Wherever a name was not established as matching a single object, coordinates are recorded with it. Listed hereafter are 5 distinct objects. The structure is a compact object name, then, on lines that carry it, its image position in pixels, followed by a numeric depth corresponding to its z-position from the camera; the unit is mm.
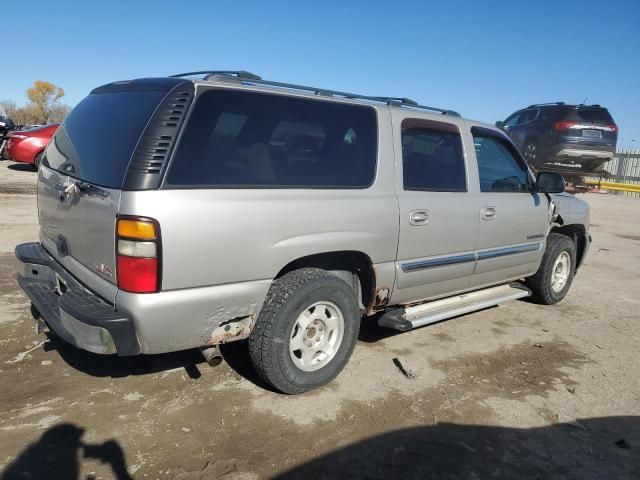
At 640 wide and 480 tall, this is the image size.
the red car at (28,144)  13883
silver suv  2721
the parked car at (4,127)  18636
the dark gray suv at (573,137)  12984
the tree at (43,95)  89188
